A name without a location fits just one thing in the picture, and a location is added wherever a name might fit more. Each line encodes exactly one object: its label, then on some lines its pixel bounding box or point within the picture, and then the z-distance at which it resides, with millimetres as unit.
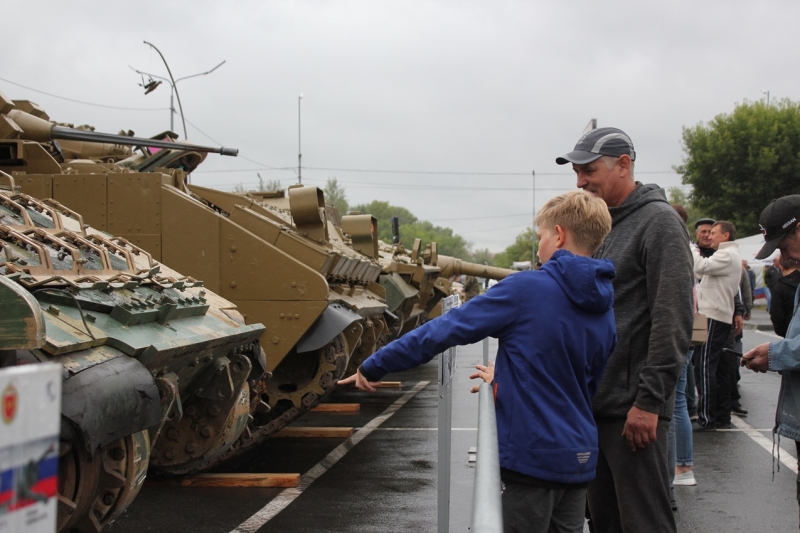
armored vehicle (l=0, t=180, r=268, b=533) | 3359
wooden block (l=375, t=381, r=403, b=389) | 13852
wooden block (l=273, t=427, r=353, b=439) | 9367
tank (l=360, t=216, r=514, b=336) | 14164
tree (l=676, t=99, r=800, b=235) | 38281
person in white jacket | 8207
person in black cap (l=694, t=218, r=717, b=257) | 8805
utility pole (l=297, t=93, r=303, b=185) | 33288
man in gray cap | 3389
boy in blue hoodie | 2797
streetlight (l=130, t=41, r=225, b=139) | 19117
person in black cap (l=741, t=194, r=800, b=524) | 3541
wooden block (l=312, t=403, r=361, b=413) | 11375
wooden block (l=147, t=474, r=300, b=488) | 7141
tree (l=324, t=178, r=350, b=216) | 76906
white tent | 28850
